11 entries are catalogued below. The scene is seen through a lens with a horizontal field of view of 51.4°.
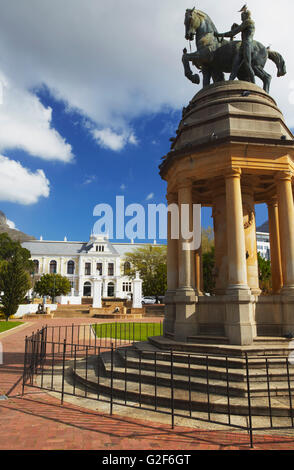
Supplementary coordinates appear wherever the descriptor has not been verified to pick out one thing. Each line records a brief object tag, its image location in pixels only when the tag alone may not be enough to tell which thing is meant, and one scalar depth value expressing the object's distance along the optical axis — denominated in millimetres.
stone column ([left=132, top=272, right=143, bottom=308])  40312
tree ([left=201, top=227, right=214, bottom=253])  41981
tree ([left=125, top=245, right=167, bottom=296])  46625
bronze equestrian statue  10016
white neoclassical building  79312
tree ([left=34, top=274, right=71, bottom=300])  52688
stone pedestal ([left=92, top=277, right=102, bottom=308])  41397
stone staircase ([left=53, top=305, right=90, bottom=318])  37438
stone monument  8039
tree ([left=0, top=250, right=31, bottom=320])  31141
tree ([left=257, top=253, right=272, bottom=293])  28922
